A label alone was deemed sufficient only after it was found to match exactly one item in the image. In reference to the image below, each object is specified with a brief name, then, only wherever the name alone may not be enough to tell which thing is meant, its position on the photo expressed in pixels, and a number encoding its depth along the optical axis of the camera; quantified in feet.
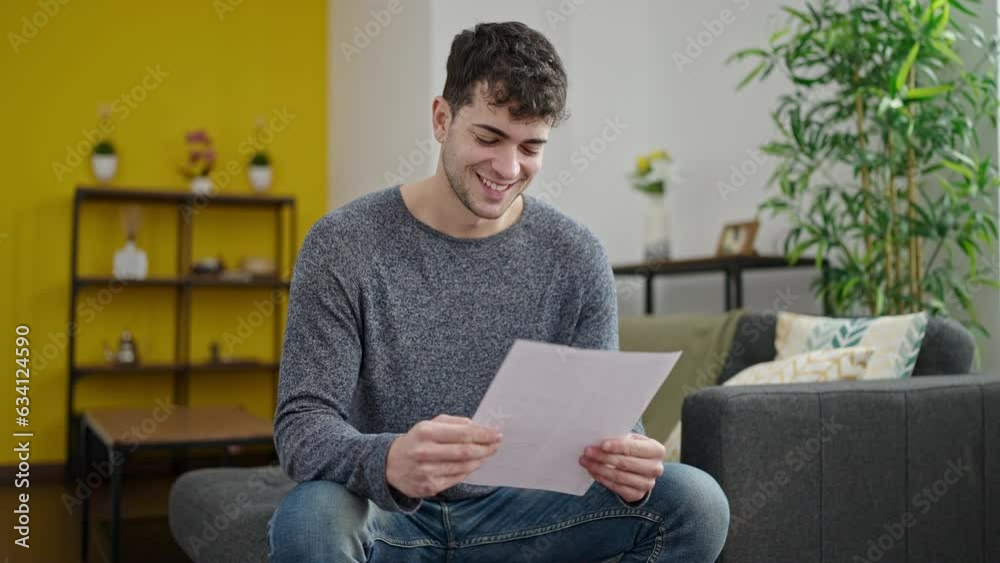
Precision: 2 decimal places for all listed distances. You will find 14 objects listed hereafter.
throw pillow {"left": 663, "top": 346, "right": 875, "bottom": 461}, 7.65
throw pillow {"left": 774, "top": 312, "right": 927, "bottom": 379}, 7.67
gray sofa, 6.23
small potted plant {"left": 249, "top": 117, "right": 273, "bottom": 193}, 18.45
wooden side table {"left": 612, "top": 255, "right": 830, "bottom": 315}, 12.50
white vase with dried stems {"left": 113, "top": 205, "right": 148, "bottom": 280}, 17.25
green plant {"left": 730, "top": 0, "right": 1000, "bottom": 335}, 9.75
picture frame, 13.29
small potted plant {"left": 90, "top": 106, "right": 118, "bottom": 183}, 17.39
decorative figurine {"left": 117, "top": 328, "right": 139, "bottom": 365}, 17.38
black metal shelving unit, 16.84
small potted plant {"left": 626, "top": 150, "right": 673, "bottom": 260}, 14.48
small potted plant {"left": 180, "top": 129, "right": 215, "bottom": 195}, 17.87
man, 4.67
